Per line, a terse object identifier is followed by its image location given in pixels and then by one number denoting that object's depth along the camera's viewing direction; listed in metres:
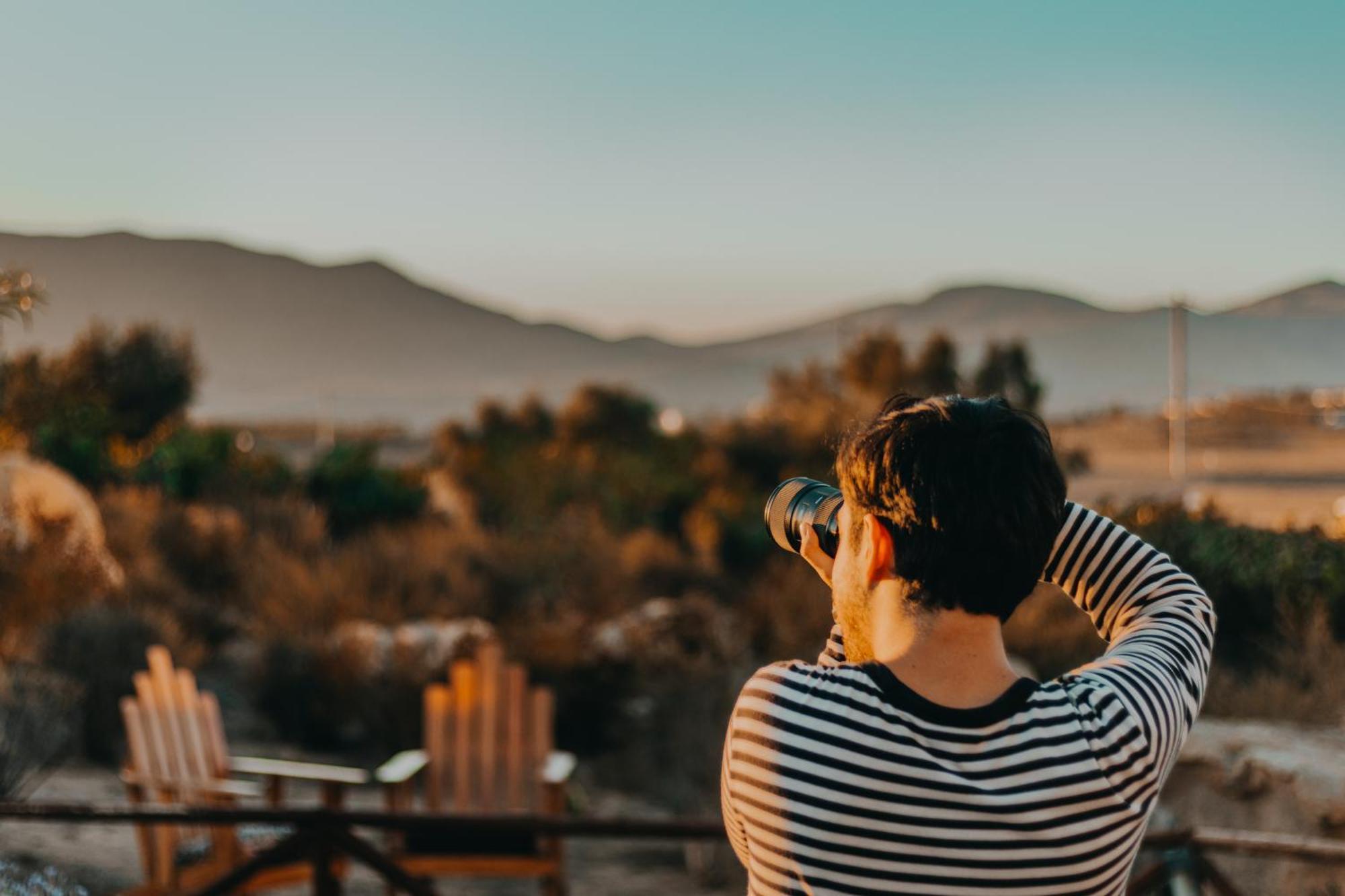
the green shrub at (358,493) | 15.06
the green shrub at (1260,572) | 6.93
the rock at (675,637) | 9.47
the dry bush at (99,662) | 8.06
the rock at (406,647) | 8.95
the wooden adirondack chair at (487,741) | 5.63
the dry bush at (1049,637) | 8.22
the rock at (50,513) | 9.84
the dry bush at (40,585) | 8.63
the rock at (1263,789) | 5.29
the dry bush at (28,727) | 6.21
